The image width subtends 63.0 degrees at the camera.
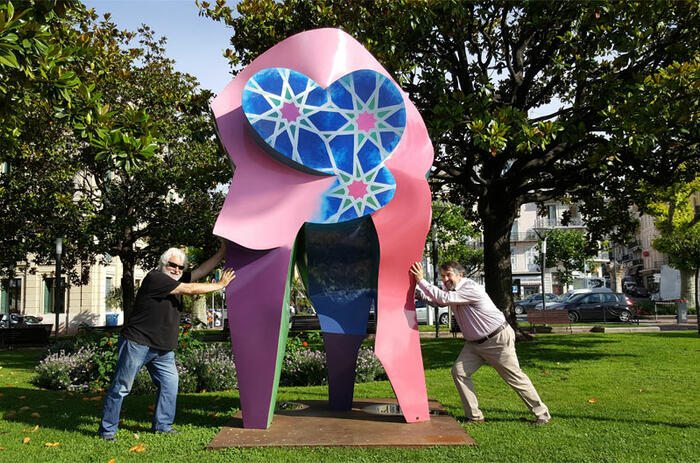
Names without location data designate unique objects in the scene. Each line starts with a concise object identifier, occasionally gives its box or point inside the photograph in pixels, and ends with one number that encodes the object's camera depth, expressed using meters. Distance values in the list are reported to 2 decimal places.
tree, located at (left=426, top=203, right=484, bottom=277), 33.65
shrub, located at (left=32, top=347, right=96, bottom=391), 9.52
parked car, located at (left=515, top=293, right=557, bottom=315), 32.21
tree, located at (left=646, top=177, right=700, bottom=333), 23.81
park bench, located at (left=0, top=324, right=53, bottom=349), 18.30
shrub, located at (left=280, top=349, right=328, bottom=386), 9.53
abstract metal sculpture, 5.89
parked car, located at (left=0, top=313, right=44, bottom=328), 27.81
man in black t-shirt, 5.47
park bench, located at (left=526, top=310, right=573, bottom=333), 19.52
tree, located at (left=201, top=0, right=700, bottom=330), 10.30
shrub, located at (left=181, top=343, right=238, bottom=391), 9.20
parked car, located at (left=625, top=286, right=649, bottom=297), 54.38
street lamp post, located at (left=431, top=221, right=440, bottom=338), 18.28
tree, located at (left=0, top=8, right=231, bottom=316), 16.53
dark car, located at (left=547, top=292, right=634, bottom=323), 24.69
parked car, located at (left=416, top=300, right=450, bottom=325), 26.47
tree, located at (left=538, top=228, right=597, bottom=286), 46.72
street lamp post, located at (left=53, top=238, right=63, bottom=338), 16.98
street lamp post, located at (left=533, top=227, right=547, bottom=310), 25.55
